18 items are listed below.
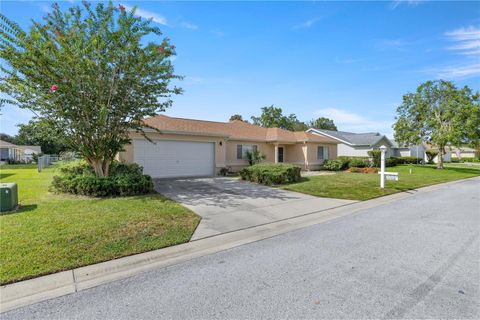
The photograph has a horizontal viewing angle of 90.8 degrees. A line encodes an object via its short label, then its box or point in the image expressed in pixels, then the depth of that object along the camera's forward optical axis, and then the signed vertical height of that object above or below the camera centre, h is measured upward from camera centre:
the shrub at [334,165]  21.22 -0.80
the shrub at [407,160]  30.58 -0.70
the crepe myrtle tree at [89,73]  7.79 +3.11
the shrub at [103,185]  8.21 -0.88
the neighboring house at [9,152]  35.46 +1.50
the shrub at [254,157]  18.31 +0.03
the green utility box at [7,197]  5.98 -0.92
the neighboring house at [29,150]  41.66 +2.21
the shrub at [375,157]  23.72 -0.17
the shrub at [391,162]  26.54 -0.76
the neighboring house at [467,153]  54.40 +0.18
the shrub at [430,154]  38.39 -0.01
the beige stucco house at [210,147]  13.52 +0.77
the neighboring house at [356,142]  29.14 +1.78
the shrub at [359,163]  22.17 -0.67
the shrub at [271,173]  12.02 -0.86
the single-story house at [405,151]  38.97 +0.62
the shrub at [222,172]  15.98 -0.95
